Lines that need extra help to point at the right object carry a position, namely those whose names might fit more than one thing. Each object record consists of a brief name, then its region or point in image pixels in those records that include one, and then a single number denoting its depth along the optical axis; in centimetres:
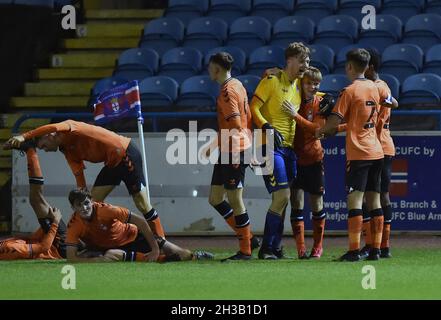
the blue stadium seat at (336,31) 1898
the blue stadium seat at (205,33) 1948
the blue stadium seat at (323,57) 1809
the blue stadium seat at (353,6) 1975
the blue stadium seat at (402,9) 1966
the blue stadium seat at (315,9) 1984
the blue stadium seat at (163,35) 1981
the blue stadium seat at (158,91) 1803
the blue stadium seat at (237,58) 1848
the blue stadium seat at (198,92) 1794
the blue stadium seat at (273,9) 2016
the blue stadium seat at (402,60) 1819
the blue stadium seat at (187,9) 2045
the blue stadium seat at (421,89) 1723
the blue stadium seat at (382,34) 1888
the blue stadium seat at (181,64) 1886
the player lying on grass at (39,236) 1373
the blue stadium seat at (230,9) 2034
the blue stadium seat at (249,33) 1936
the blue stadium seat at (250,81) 1762
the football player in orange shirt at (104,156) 1304
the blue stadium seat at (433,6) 1954
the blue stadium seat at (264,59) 1847
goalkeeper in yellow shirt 1279
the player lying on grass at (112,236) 1255
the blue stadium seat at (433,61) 1809
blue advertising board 1641
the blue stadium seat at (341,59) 1825
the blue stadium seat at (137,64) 1903
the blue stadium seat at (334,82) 1730
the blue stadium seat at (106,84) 1817
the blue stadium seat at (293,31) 1909
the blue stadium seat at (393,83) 1721
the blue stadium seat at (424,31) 1892
